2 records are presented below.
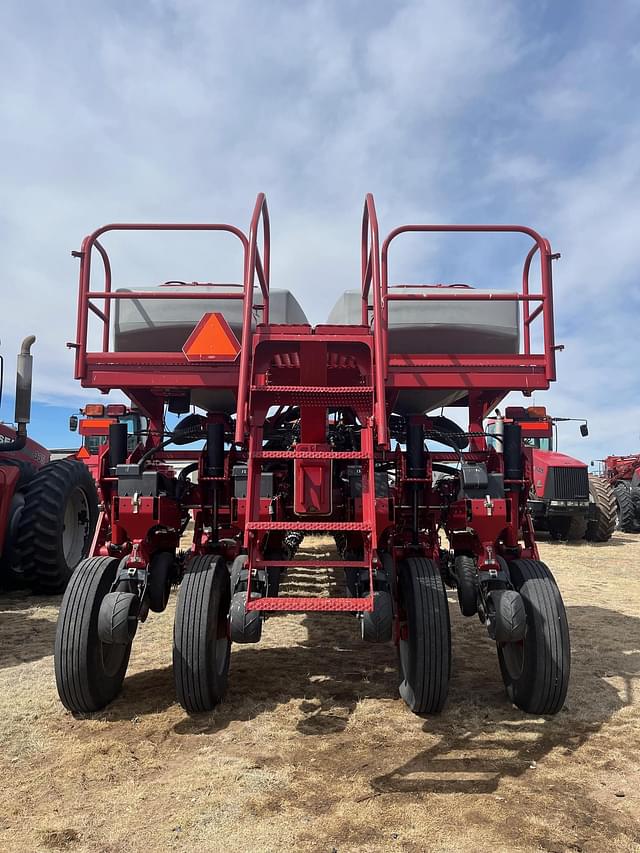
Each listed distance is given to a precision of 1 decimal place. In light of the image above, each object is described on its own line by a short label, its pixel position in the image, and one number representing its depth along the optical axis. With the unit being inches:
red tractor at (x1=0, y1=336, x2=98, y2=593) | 253.6
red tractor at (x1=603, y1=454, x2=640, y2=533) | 602.9
